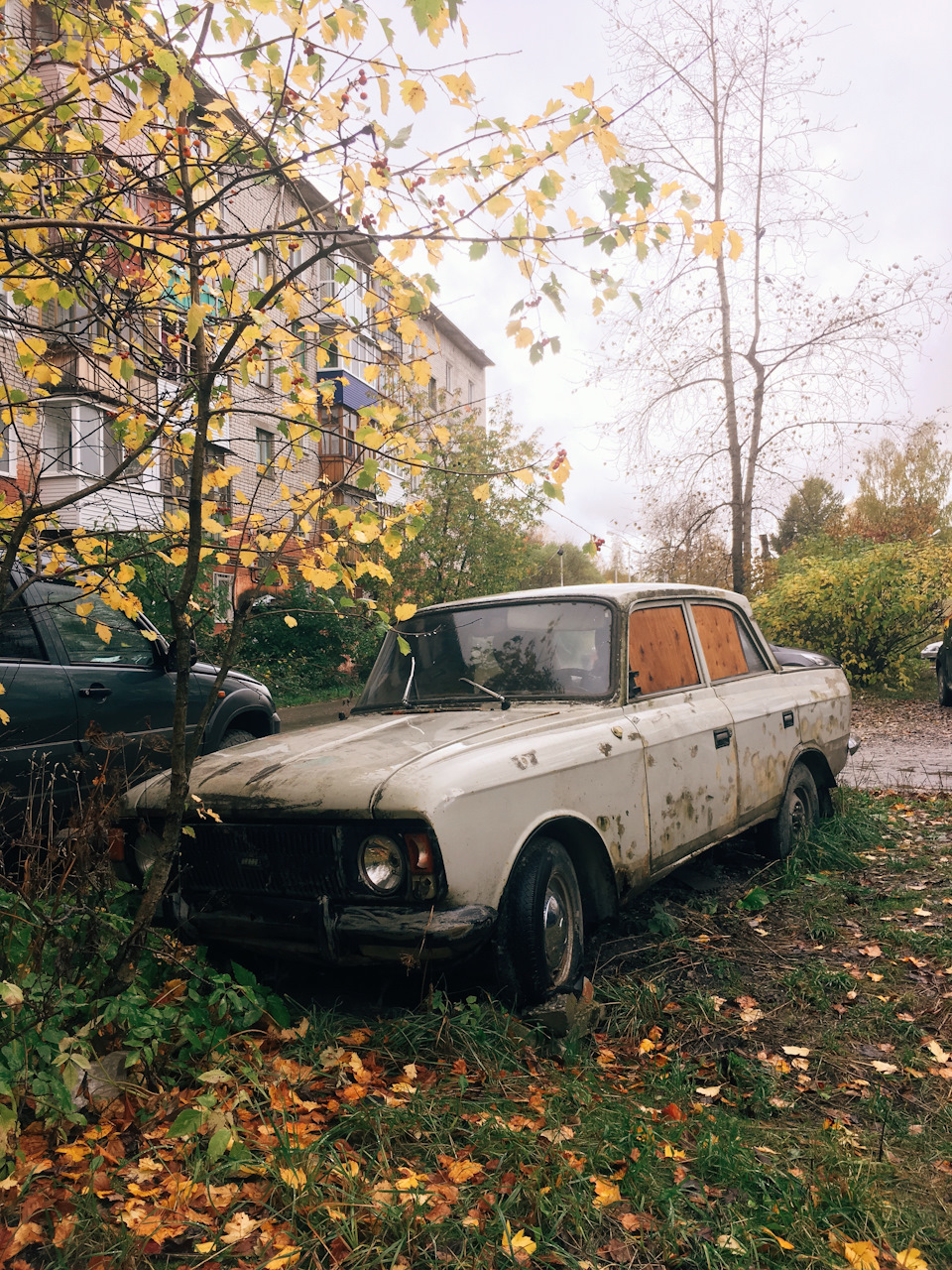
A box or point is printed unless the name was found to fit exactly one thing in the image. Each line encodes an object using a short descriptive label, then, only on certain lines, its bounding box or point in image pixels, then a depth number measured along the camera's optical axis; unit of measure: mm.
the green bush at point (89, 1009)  2615
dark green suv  4922
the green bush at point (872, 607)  16047
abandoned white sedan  3033
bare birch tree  15875
